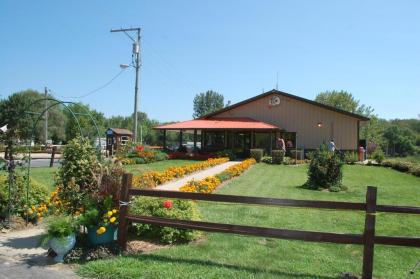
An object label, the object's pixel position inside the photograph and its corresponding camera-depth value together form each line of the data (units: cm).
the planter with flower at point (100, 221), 601
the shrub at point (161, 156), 2645
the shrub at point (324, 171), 1399
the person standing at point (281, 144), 2803
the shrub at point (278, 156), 2588
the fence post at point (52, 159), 2034
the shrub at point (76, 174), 662
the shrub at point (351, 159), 2788
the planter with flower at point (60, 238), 564
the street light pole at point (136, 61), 2800
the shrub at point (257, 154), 2705
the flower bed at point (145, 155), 2458
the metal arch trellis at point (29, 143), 773
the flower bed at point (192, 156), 2914
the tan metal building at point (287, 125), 3167
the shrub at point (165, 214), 656
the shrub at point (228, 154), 2864
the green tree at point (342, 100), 6669
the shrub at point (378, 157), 2858
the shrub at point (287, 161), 2594
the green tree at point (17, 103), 5541
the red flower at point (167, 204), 689
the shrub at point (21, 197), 776
